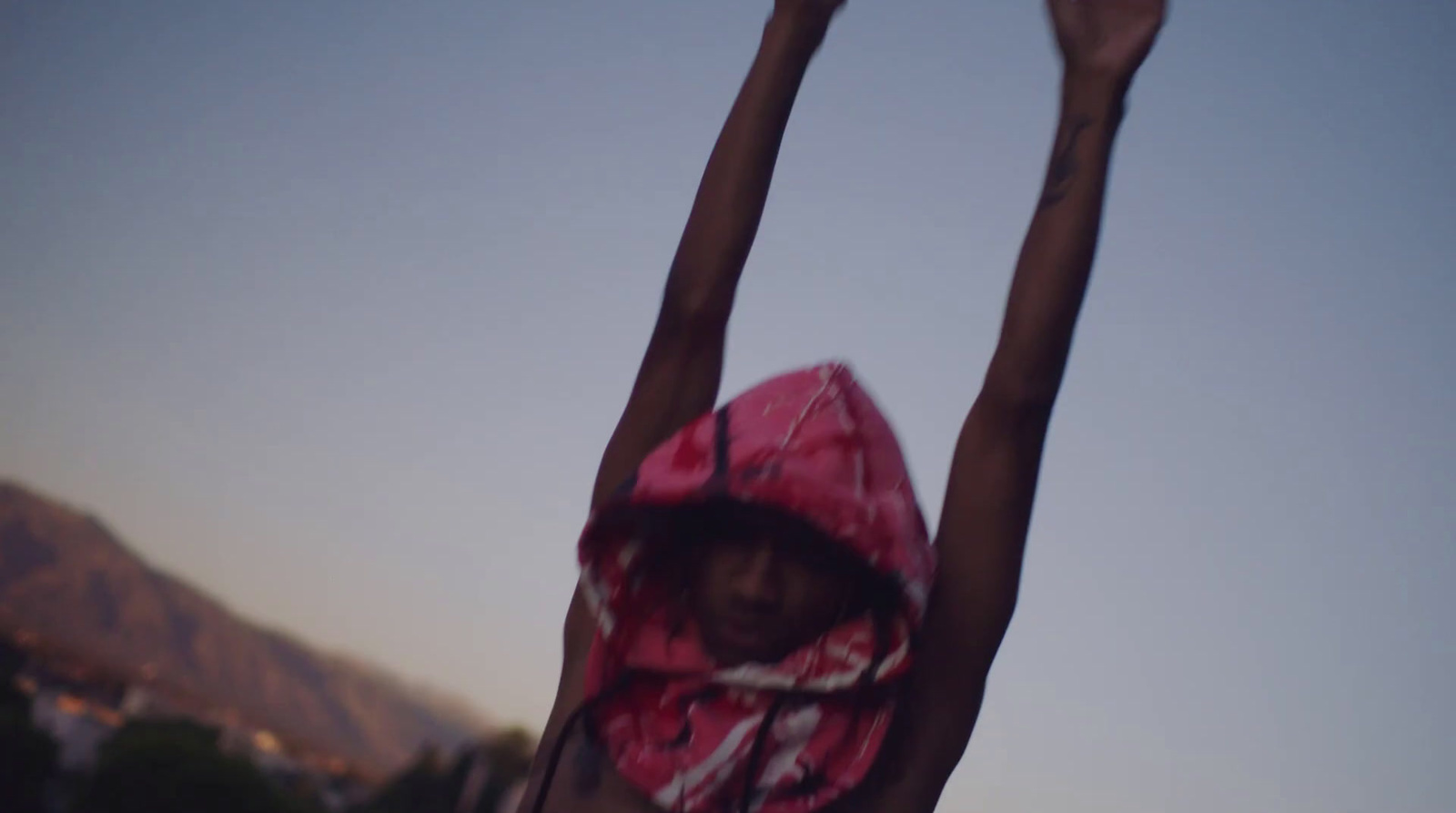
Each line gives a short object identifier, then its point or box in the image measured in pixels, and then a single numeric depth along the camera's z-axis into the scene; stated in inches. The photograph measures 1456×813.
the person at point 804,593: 70.4
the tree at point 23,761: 956.6
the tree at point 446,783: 1332.4
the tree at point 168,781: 980.6
